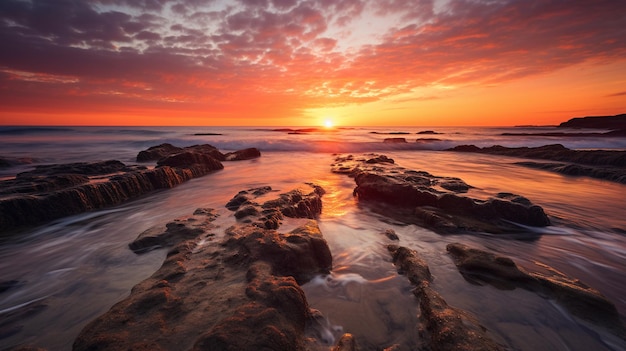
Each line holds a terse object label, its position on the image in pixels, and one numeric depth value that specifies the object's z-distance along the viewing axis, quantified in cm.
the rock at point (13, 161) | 1141
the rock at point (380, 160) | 1266
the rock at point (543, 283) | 261
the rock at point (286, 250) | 303
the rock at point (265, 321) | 168
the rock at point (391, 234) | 450
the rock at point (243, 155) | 1600
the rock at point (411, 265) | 310
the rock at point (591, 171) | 989
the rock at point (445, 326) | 195
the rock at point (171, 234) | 384
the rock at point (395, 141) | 2958
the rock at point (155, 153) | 1428
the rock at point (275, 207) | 456
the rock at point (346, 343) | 201
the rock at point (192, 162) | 1038
